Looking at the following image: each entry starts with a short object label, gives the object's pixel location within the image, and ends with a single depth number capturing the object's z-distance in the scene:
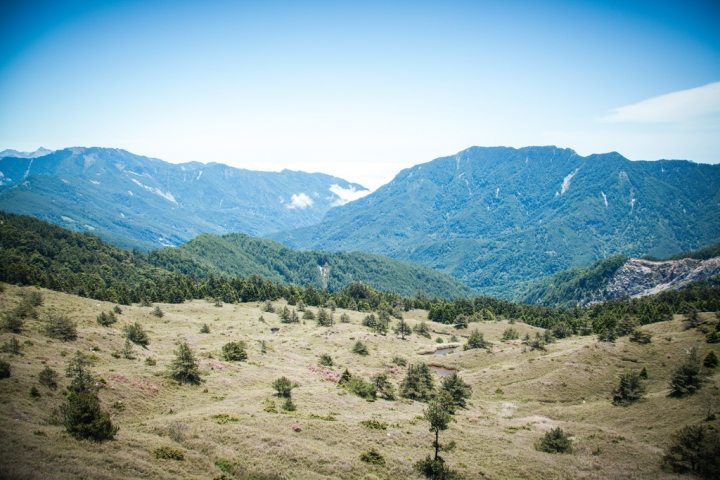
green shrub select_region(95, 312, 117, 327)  81.88
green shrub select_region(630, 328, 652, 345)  84.56
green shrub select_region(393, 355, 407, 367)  93.00
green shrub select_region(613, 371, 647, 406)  61.25
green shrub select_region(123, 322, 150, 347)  75.75
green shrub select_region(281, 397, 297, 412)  51.81
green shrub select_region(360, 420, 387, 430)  48.31
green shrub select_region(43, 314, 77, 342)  62.44
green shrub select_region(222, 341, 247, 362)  75.50
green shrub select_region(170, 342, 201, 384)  57.62
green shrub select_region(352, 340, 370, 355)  97.62
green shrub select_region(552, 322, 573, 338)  124.56
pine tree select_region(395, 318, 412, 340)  130.25
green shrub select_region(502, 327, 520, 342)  135.62
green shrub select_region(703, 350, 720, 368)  64.56
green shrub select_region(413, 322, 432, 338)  139.50
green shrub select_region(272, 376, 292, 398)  56.59
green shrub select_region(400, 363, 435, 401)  69.25
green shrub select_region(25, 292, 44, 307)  77.31
